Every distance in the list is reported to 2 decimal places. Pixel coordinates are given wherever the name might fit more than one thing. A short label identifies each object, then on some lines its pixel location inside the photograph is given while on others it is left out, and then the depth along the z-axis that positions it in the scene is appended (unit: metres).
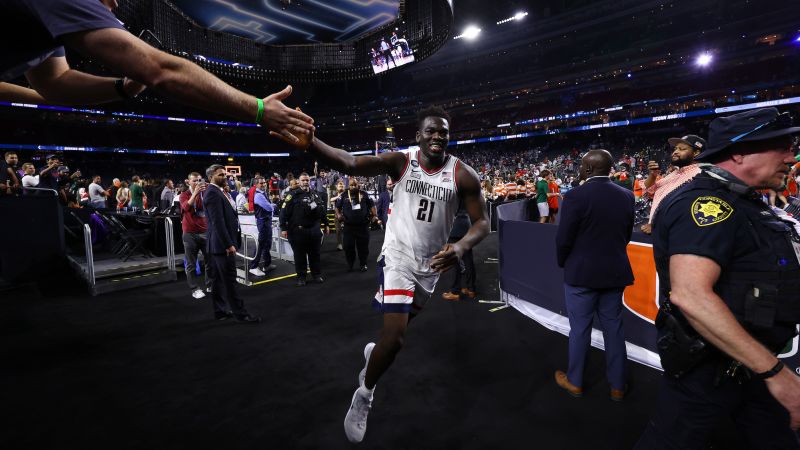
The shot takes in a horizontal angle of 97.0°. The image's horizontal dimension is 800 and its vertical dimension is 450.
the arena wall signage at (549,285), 4.09
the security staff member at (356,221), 8.57
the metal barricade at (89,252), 6.82
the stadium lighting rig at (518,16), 32.16
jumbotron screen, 15.71
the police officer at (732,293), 1.52
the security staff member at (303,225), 7.68
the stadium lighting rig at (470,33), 35.00
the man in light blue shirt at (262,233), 8.23
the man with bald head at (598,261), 3.30
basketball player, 2.88
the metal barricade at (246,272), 7.52
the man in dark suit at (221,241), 5.32
